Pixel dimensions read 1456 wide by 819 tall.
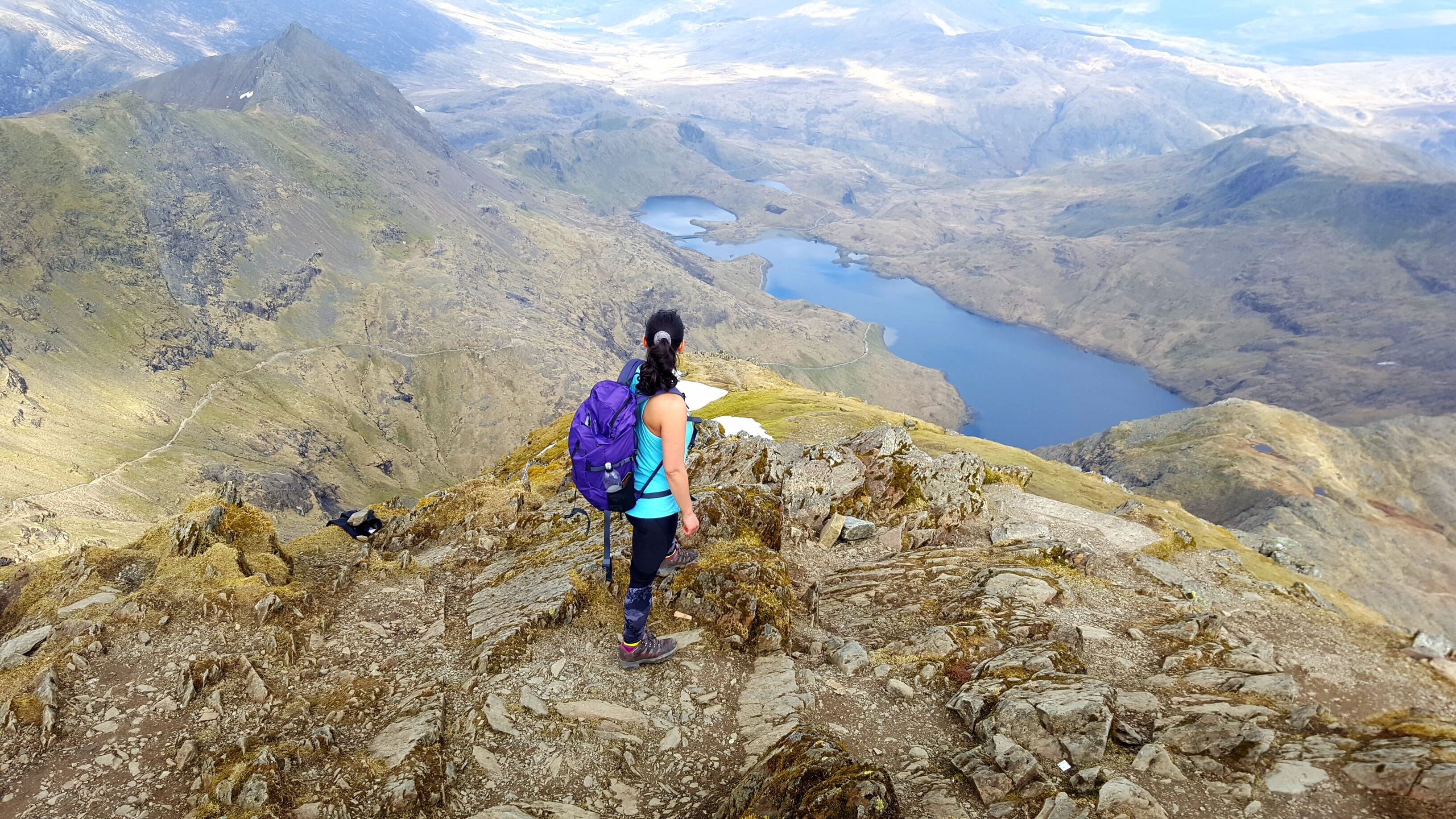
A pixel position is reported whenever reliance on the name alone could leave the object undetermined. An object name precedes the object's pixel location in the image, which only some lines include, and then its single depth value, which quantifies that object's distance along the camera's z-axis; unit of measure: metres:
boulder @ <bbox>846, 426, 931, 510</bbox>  19.75
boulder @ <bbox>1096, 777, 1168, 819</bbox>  7.66
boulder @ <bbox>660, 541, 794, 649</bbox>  11.42
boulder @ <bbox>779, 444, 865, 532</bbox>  17.92
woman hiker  8.38
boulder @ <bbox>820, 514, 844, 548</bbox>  17.47
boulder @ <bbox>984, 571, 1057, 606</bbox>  14.53
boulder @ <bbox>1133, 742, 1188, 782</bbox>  8.55
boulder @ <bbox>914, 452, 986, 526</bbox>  19.77
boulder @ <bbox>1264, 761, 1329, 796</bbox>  8.27
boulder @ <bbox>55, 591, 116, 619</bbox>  10.97
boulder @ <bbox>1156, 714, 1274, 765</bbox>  8.84
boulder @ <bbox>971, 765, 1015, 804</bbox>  8.16
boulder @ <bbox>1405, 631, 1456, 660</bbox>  13.96
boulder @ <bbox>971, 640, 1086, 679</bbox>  11.02
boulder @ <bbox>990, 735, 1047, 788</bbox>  8.39
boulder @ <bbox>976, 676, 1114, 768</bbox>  9.03
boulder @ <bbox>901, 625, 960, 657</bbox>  11.90
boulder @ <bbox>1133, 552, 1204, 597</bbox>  17.47
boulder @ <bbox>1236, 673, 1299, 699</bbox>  10.91
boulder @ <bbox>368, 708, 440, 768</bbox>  8.48
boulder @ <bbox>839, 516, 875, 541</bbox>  17.73
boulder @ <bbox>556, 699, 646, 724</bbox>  9.36
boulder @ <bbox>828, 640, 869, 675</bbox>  11.11
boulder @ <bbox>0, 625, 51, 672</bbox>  9.71
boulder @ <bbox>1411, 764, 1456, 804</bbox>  7.77
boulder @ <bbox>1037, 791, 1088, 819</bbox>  7.61
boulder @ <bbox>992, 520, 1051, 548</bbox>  18.83
